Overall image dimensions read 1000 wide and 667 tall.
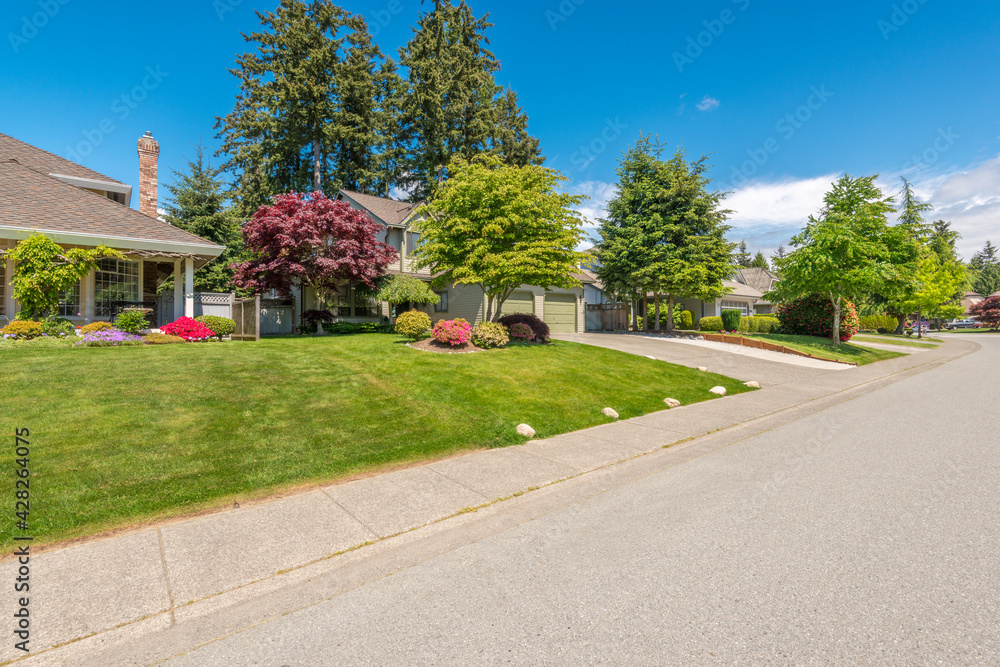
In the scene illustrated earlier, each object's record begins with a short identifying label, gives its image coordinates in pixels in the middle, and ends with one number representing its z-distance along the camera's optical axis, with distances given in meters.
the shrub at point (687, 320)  33.72
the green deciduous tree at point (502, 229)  13.79
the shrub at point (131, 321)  12.68
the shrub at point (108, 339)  10.96
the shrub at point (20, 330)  11.02
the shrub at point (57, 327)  11.69
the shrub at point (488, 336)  13.54
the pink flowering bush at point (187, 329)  13.20
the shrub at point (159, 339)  12.21
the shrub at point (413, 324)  14.07
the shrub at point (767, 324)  27.56
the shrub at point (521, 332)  16.27
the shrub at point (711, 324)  29.58
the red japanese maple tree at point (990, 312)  51.28
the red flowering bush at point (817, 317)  24.58
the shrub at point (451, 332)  12.97
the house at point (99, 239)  12.85
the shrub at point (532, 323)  16.64
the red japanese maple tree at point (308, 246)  17.06
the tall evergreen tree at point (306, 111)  29.33
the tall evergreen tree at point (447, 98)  33.28
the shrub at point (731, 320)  28.89
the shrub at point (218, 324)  14.17
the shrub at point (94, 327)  11.72
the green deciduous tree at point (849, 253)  20.45
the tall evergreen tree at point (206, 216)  27.16
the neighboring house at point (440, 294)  21.92
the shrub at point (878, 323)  42.41
